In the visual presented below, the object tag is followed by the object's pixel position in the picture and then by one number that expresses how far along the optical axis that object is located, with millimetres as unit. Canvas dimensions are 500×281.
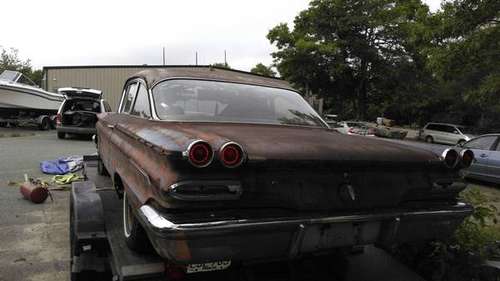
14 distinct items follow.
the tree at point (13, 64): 48075
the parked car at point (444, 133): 27486
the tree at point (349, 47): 30734
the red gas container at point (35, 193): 7102
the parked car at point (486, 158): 10711
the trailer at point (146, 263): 2908
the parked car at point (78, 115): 17266
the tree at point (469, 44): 13078
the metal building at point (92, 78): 32125
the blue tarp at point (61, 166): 9844
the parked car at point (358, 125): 27169
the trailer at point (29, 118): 23562
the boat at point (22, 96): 22500
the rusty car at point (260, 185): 2424
